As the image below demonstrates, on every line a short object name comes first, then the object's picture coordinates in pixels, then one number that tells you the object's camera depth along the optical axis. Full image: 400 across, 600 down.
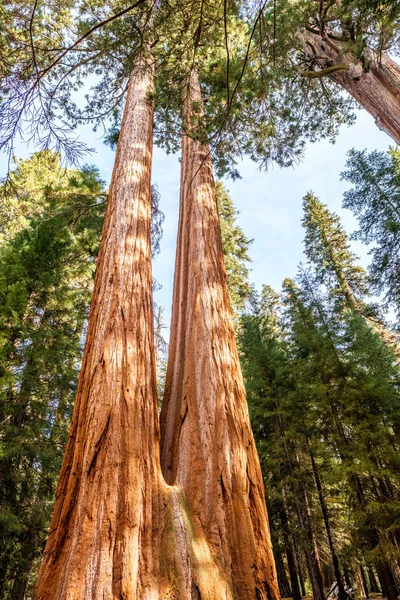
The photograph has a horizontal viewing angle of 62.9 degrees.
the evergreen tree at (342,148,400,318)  11.22
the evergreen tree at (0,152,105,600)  6.65
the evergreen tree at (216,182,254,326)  13.06
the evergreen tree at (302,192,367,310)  16.94
